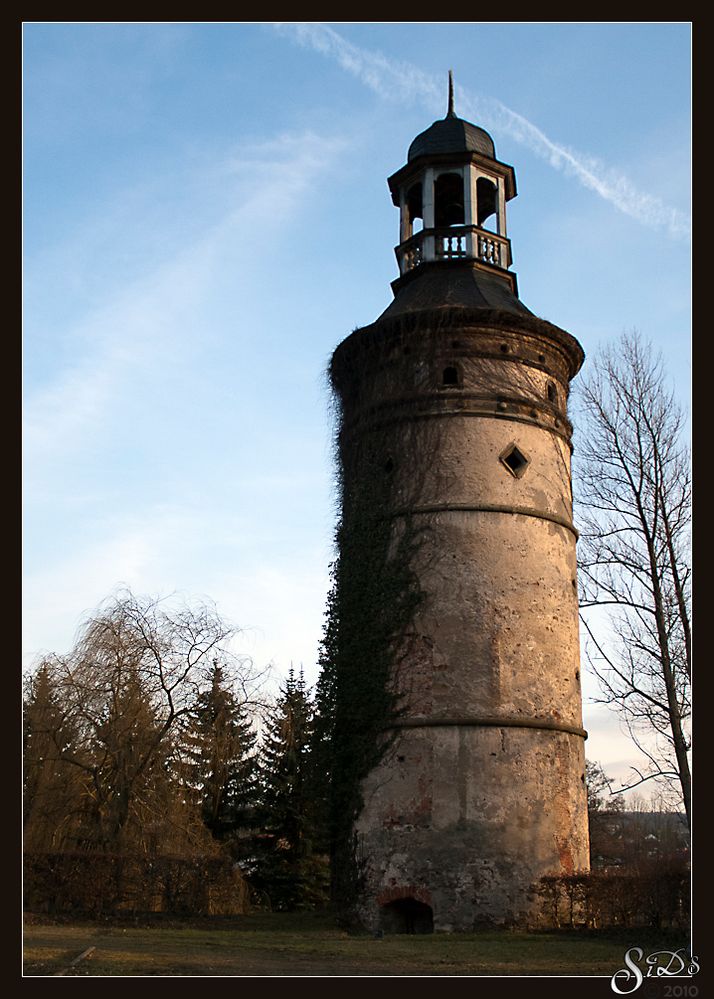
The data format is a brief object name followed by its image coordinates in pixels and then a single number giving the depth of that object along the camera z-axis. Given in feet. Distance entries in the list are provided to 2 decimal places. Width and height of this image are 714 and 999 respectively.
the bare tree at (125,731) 69.00
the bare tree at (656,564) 60.08
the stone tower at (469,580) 59.41
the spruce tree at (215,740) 74.49
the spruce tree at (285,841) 91.04
